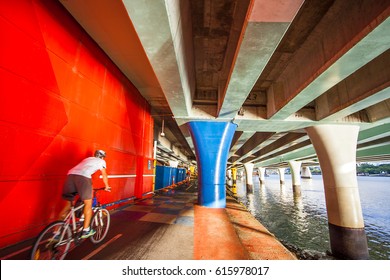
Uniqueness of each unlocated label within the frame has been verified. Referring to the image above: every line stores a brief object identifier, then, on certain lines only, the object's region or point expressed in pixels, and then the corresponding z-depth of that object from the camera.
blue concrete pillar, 9.20
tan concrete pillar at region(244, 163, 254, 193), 33.31
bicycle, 3.09
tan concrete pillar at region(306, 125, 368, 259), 8.05
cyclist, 3.76
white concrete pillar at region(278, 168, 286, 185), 48.61
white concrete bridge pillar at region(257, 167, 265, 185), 47.72
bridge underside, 3.38
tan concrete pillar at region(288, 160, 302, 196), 28.53
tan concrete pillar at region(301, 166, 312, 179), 71.82
